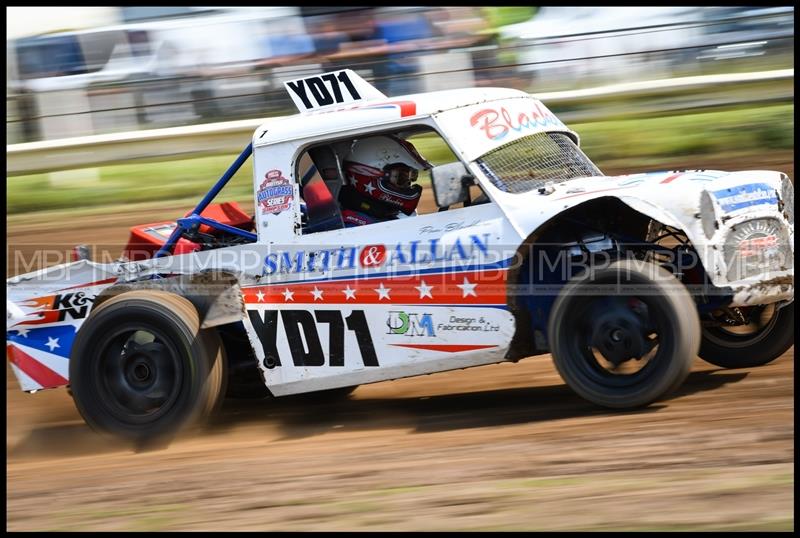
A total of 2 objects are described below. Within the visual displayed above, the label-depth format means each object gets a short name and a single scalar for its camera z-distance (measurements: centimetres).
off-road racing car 1078
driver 1228
